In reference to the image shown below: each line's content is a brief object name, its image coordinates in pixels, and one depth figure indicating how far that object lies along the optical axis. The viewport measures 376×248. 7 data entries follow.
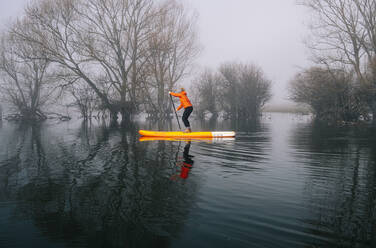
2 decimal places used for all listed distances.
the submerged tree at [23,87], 31.23
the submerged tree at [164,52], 26.89
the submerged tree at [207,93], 43.41
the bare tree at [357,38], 23.11
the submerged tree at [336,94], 24.08
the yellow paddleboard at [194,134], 11.77
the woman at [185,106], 12.38
